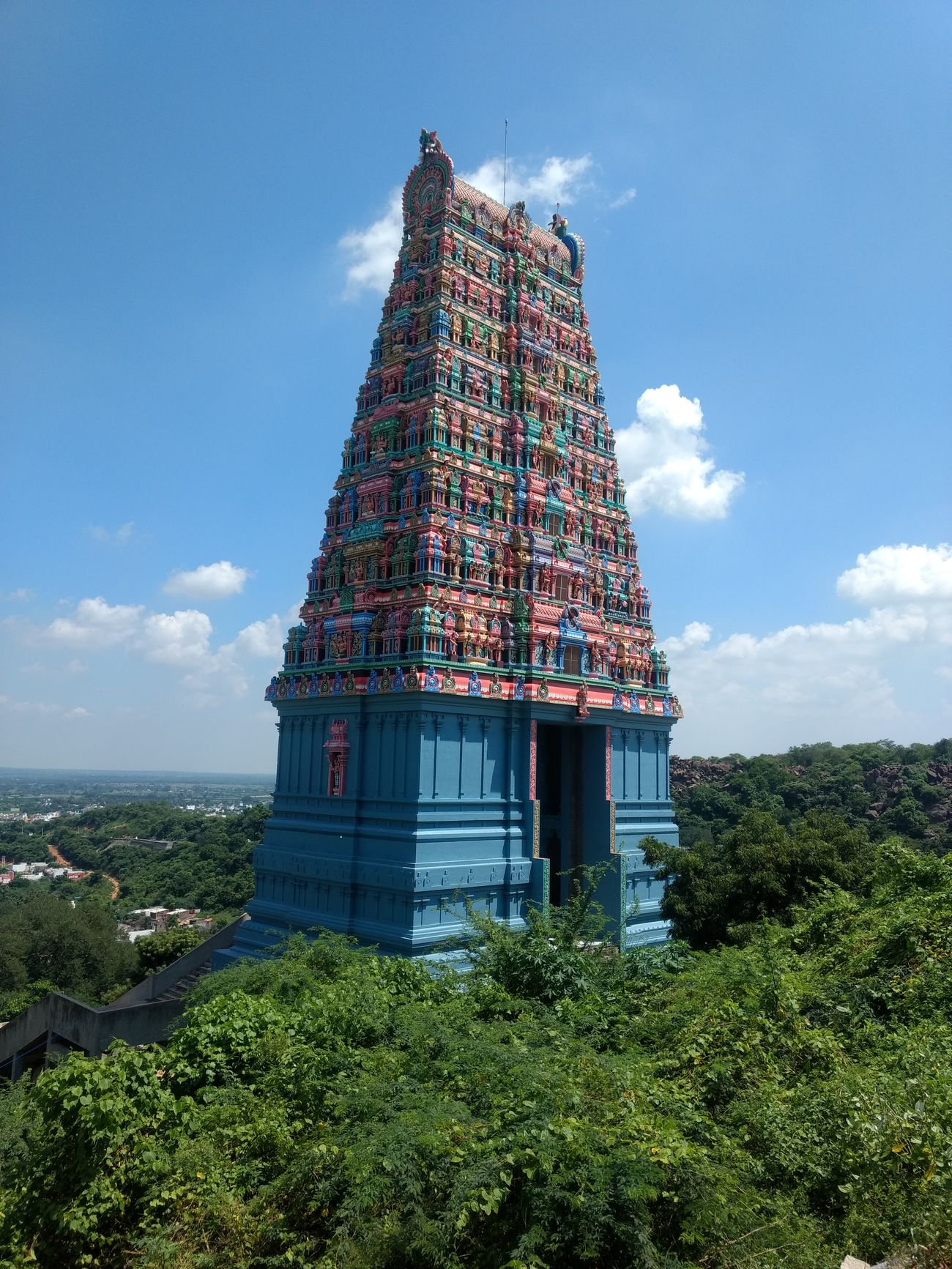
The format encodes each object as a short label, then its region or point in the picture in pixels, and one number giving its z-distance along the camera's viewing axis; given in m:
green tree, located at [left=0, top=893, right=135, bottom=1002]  38.06
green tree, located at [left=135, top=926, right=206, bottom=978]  34.00
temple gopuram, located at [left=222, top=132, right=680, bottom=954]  22.39
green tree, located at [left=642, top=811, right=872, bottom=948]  20.53
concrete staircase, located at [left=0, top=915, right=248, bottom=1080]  20.94
